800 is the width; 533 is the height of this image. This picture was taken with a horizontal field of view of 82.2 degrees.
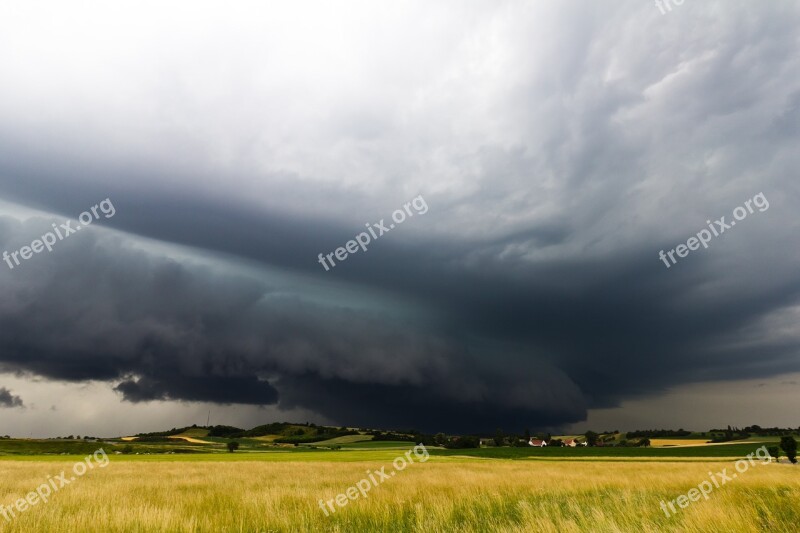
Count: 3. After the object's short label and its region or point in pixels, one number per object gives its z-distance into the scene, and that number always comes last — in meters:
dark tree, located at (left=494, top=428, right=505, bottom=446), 179.52
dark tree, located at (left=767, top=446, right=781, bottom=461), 64.82
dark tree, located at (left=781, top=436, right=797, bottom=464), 59.75
